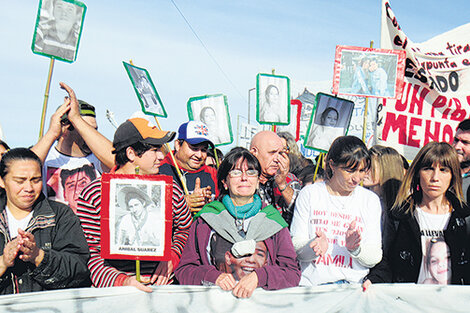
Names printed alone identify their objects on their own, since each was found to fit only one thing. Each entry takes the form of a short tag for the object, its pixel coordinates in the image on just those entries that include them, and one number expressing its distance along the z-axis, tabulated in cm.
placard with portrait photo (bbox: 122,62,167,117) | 440
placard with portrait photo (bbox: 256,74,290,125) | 588
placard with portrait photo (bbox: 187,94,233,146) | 558
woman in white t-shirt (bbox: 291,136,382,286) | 279
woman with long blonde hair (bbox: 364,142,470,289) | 284
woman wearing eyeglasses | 250
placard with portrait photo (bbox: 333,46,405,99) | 507
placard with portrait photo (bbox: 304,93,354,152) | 456
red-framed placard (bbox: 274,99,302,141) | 913
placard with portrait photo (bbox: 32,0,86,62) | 379
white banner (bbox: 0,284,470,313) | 230
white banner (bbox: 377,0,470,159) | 570
